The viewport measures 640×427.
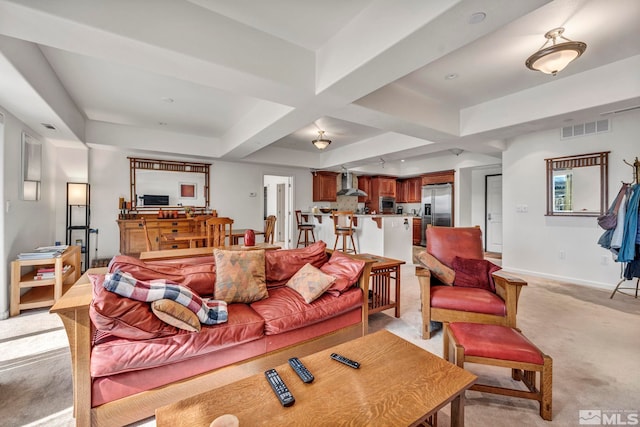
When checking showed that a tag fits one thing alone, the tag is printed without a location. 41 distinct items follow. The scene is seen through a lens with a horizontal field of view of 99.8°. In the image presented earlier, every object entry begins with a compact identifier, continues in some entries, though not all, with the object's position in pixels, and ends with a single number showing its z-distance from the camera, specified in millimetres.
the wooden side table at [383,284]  2895
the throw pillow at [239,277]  2146
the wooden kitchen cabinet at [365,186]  8570
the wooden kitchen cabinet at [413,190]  8688
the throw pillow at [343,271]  2358
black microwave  8742
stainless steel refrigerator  7237
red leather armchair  2244
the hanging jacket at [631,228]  3137
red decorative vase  2971
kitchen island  5445
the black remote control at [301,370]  1244
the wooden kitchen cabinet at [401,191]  9078
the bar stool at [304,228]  7020
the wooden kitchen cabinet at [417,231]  8086
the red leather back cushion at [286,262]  2561
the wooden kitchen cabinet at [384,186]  8617
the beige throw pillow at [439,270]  2730
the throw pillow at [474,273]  2635
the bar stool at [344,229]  5715
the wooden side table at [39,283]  2979
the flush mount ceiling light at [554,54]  2240
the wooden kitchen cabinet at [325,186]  7770
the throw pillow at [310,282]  2225
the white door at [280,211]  8805
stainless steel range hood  7382
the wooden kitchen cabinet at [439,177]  7230
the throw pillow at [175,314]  1570
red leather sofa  1397
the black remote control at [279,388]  1105
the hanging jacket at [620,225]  3238
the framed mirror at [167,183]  5328
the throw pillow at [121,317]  1413
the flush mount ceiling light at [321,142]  5081
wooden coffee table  1040
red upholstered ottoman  1543
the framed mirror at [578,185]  4012
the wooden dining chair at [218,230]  3975
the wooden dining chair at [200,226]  5193
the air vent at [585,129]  3992
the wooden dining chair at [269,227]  4941
